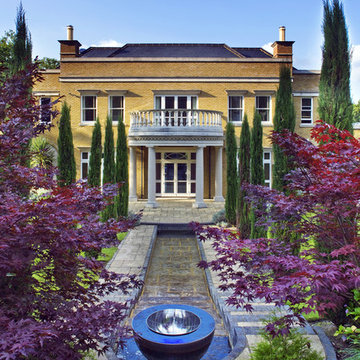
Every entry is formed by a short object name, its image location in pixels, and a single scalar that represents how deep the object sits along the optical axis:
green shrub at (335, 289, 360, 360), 4.54
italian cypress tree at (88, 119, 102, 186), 14.09
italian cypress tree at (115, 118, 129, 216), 15.36
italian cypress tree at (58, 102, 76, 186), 12.84
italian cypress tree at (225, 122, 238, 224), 15.78
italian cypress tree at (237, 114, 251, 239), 13.73
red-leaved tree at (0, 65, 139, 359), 3.16
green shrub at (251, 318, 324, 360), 4.67
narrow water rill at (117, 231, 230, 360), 5.11
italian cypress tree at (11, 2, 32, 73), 10.19
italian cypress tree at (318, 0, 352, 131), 8.00
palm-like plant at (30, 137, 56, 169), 20.91
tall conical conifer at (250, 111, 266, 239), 12.81
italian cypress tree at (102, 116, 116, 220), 14.46
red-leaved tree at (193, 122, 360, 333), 3.96
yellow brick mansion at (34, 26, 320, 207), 23.16
